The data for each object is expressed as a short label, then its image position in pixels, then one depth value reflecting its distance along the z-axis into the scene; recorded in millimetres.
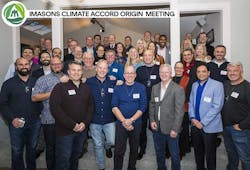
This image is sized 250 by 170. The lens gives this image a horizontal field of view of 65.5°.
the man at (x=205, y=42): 3544
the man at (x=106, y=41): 3958
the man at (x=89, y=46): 3701
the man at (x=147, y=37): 3829
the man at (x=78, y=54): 3069
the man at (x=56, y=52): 3011
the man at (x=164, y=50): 3845
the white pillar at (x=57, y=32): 4062
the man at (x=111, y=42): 3719
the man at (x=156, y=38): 4048
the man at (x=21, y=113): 2487
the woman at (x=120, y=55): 3267
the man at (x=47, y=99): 2505
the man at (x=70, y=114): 2282
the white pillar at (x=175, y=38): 3869
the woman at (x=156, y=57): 3239
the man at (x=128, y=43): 3765
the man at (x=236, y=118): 2326
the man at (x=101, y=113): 2531
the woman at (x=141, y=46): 3295
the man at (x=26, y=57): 3213
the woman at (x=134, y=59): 2997
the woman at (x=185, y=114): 2721
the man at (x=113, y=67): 2948
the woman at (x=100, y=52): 3280
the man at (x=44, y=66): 2801
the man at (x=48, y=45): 3742
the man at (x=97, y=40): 4013
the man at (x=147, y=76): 2757
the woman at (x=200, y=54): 2989
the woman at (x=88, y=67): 2757
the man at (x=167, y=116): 2404
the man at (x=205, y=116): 2377
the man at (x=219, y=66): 2832
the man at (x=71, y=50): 3437
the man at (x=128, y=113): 2456
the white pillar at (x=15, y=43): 4010
